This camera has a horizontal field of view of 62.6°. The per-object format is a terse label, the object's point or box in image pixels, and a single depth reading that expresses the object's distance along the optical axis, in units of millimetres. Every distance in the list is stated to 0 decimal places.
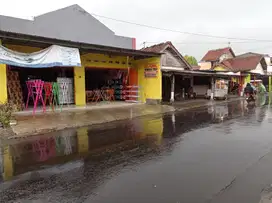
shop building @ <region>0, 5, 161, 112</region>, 11305
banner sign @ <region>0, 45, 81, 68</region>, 9914
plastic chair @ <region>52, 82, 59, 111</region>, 11812
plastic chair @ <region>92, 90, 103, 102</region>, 16609
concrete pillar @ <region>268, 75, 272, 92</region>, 33844
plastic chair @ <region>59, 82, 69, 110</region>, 14497
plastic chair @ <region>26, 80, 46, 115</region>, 10430
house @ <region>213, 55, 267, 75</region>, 33528
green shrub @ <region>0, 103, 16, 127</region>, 8078
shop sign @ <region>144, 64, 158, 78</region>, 16156
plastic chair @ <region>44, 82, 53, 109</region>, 11112
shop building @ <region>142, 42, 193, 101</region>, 21092
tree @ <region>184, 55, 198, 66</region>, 64931
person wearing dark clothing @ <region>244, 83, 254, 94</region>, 20611
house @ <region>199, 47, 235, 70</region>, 38453
